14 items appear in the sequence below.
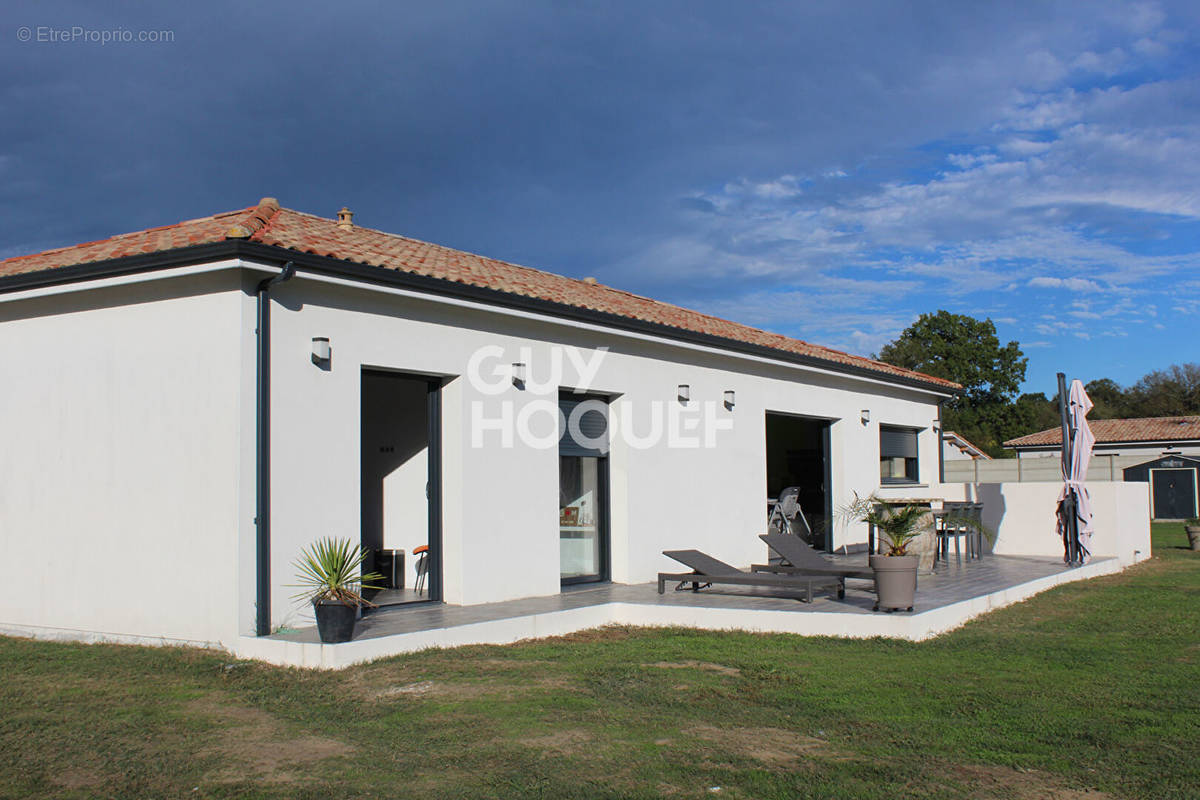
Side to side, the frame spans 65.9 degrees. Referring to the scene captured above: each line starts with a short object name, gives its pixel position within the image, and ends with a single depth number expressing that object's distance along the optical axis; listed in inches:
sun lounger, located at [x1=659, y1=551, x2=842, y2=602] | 379.2
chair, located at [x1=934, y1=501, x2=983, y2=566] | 528.1
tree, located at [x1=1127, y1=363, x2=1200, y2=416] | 2281.0
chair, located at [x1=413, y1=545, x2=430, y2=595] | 422.9
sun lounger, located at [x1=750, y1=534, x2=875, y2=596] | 397.7
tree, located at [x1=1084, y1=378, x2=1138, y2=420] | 2417.6
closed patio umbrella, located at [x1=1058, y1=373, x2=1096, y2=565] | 551.5
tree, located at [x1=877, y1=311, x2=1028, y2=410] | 2432.3
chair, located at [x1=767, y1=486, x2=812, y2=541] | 619.8
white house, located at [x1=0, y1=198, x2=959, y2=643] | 300.4
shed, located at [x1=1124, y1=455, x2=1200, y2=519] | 1380.4
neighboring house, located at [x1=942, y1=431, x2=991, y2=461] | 1359.4
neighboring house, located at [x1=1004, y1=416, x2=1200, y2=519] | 1384.1
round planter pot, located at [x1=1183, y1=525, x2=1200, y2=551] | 753.0
